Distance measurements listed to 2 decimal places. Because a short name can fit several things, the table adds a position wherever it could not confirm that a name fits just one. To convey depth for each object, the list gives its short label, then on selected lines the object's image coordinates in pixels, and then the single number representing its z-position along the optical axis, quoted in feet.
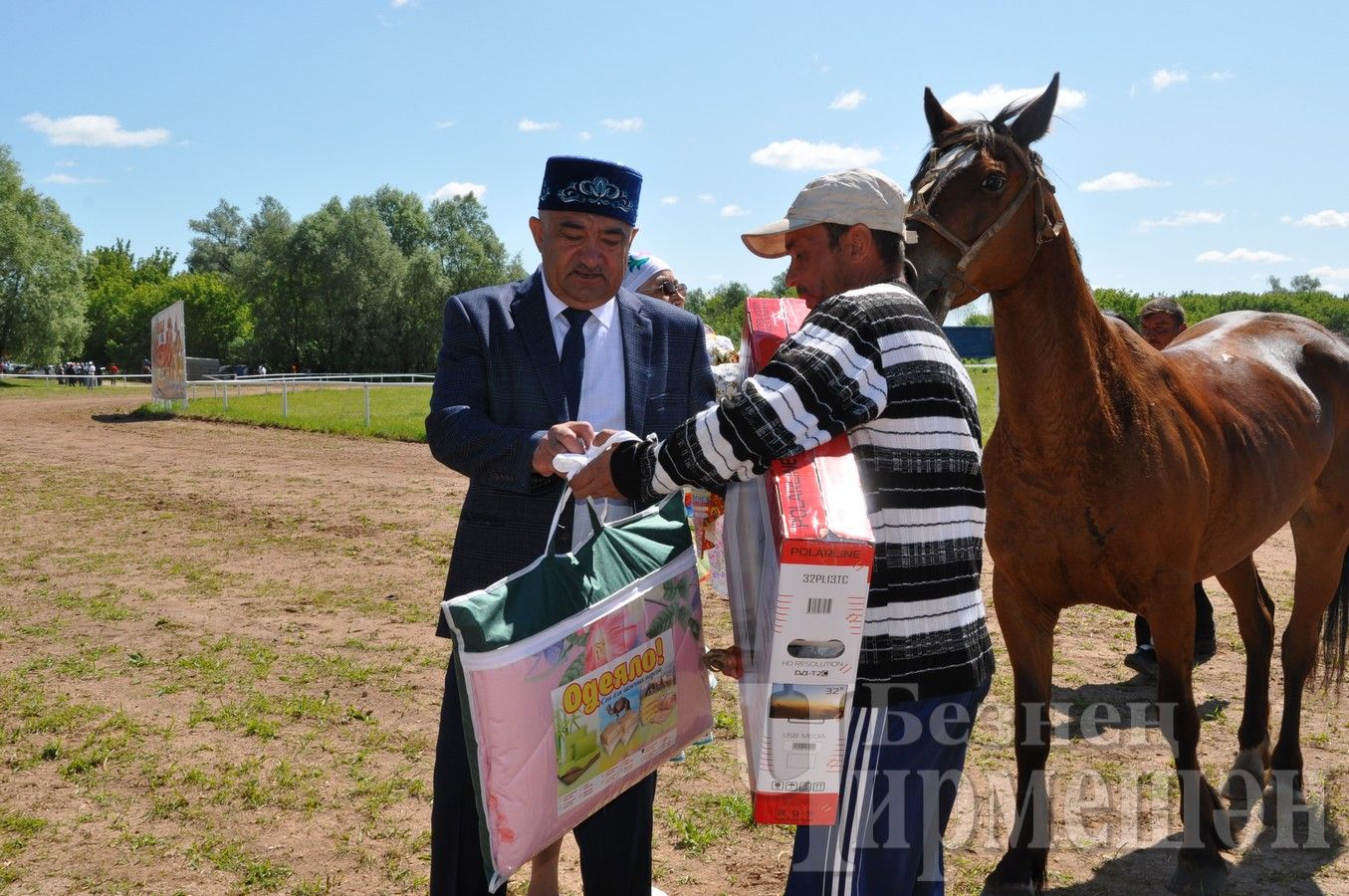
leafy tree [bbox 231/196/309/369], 181.68
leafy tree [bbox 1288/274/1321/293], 352.14
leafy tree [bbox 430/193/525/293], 199.52
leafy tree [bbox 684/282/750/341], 160.56
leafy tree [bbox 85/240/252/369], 228.22
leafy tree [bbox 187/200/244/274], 293.23
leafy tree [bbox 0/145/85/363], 144.56
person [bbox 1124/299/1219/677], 18.20
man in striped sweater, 6.01
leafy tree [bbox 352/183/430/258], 210.79
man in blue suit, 7.77
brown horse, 10.37
